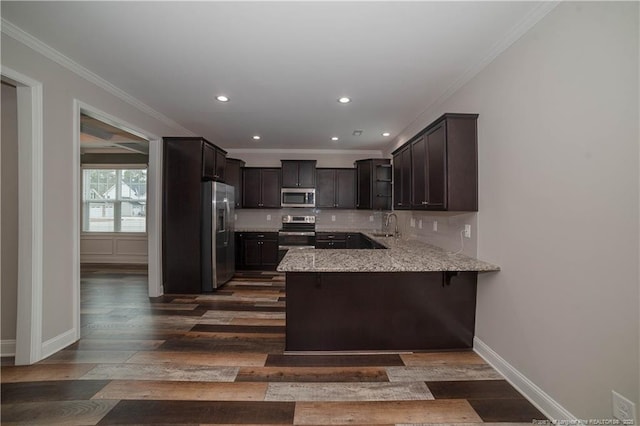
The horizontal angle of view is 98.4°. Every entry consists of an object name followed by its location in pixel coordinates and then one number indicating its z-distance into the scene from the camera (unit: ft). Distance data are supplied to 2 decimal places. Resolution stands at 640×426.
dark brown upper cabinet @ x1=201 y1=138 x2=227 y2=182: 14.42
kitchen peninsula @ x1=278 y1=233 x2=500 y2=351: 8.30
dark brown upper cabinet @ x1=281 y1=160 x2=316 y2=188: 19.93
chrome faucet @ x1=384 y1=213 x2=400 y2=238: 16.62
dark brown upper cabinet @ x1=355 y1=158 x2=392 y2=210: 18.62
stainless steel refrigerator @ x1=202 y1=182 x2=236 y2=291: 14.25
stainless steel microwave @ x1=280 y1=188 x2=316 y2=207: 20.01
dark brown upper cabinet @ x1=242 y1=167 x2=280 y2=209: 20.34
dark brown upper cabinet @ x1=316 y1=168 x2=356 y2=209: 20.33
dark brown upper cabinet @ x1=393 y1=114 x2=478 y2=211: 8.29
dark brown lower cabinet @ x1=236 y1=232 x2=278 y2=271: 19.31
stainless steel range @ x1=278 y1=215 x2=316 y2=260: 18.34
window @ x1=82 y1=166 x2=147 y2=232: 22.03
